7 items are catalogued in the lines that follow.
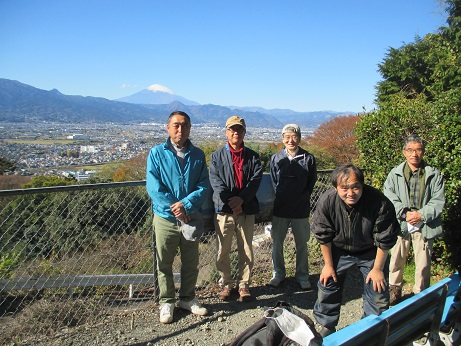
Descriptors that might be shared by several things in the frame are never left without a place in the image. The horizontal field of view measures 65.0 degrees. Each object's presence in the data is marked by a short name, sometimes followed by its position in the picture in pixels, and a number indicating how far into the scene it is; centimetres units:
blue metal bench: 185
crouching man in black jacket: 270
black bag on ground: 182
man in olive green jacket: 352
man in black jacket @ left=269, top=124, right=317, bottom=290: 416
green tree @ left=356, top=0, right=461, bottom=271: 404
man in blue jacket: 342
